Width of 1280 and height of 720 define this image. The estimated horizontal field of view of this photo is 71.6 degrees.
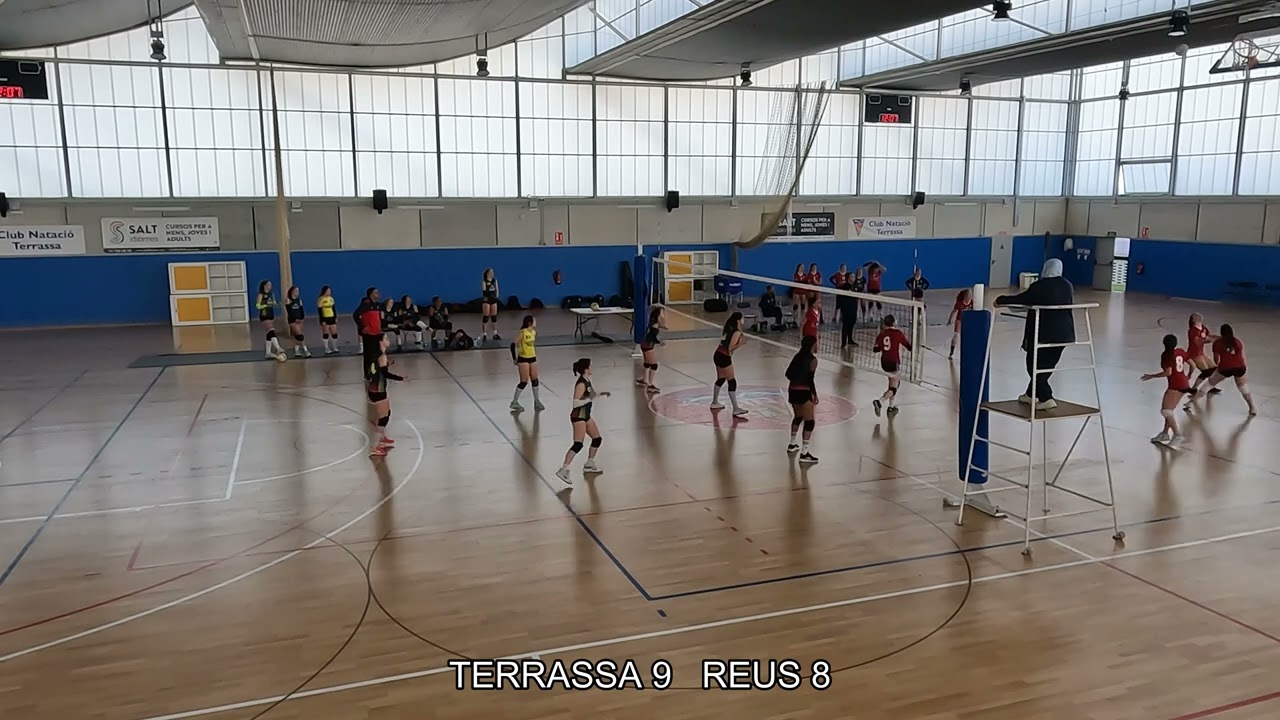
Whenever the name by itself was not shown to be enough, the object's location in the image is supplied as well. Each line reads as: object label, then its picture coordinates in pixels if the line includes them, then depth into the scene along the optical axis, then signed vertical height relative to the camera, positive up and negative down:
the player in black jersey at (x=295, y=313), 20.06 -1.98
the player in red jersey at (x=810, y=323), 15.84 -1.78
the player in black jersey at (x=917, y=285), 24.16 -1.79
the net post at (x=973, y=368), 9.88 -1.61
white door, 38.66 -1.60
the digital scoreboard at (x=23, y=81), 25.22 +4.10
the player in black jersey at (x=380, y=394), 12.64 -2.45
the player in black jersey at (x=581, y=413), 11.12 -2.38
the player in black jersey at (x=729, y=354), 14.47 -2.15
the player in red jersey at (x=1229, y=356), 14.71 -2.19
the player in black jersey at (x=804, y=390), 11.94 -2.25
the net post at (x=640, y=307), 20.78 -1.93
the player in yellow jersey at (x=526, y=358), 14.76 -2.25
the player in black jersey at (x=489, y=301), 23.03 -1.99
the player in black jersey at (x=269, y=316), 19.92 -2.07
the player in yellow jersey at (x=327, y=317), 20.69 -2.15
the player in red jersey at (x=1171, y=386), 13.11 -2.39
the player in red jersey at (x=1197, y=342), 14.13 -1.90
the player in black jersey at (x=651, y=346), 16.44 -2.29
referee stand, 9.15 -2.02
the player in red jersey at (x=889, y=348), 14.56 -2.05
